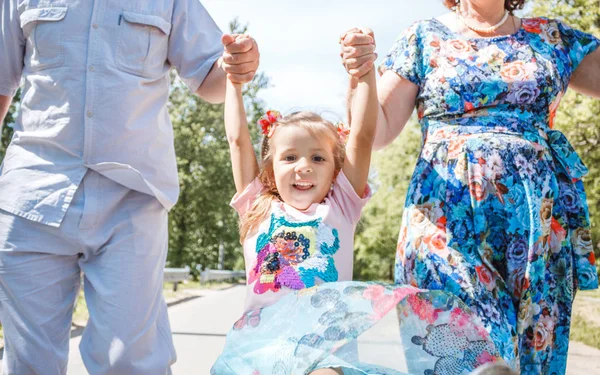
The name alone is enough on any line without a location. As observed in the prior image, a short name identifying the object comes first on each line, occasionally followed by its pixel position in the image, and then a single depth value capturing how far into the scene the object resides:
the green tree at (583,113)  18.86
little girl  2.42
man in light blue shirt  3.27
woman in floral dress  3.12
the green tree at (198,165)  36.12
